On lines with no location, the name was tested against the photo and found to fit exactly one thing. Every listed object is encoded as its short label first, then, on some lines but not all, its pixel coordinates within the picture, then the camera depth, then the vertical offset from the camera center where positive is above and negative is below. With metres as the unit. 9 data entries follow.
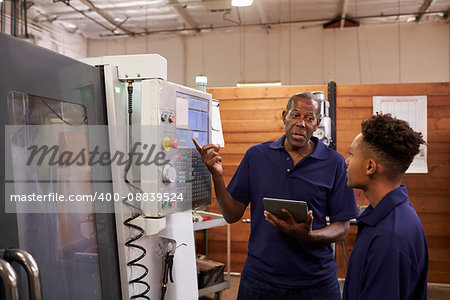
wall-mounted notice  3.76 +0.28
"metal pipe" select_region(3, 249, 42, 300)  0.69 -0.23
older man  1.51 -0.27
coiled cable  1.33 -0.27
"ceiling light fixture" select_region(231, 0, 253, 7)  3.51 +1.28
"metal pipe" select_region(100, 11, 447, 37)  5.57 +1.82
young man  0.96 -0.23
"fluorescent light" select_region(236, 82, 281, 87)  6.07 +0.91
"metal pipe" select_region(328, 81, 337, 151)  3.82 +0.39
